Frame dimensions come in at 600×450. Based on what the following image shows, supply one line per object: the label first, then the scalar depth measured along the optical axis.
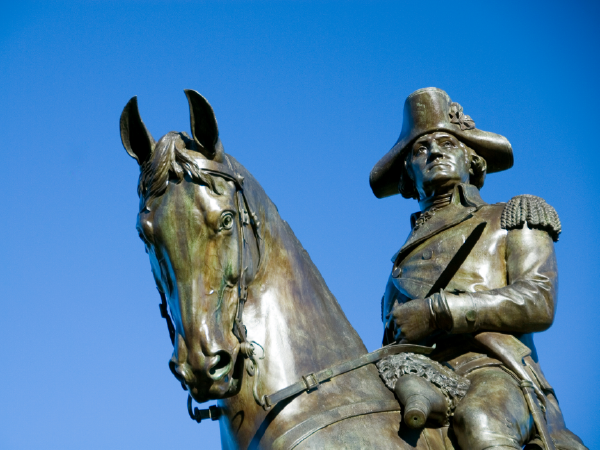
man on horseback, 11.99
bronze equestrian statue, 9.77
